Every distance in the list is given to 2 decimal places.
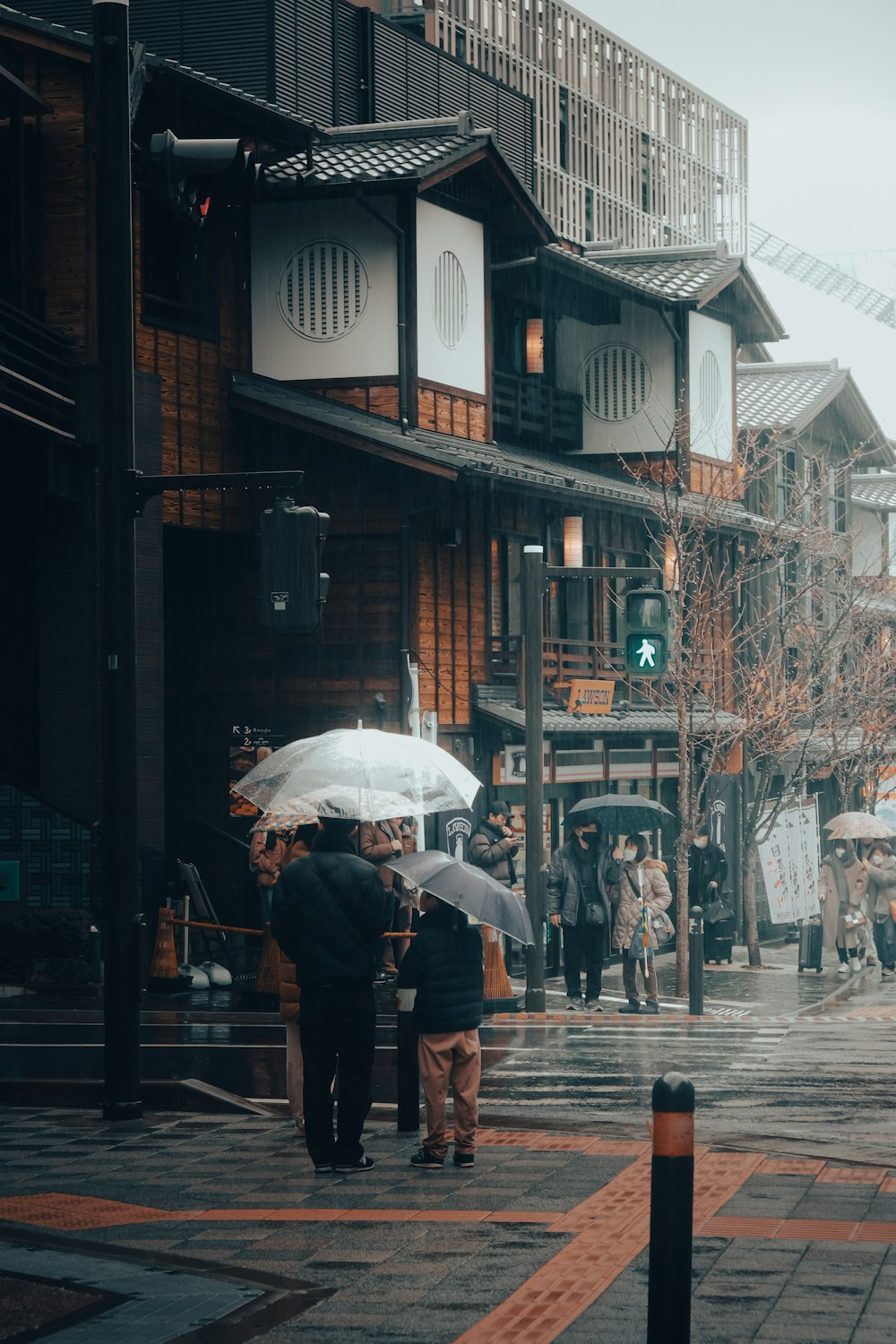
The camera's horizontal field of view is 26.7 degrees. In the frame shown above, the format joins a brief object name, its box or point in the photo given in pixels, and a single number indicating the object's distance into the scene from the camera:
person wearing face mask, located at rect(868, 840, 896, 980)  26.30
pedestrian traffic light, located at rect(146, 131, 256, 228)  11.41
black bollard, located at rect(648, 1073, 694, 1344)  5.69
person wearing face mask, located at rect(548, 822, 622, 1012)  20.75
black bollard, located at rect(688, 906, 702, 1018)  19.58
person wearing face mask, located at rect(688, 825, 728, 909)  27.34
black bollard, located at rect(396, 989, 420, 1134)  10.58
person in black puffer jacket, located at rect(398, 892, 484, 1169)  9.71
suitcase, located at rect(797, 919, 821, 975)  26.23
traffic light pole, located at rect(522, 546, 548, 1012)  19.83
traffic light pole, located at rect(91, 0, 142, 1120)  11.15
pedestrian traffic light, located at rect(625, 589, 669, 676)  19.81
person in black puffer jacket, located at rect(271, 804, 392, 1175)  9.57
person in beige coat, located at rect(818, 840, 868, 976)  26.31
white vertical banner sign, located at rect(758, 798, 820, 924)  29.86
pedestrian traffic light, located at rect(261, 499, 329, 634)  11.19
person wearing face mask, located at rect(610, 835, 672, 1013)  20.42
